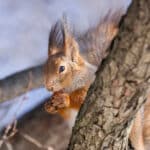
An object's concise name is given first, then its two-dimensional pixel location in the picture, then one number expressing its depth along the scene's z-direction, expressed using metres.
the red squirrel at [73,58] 3.43
